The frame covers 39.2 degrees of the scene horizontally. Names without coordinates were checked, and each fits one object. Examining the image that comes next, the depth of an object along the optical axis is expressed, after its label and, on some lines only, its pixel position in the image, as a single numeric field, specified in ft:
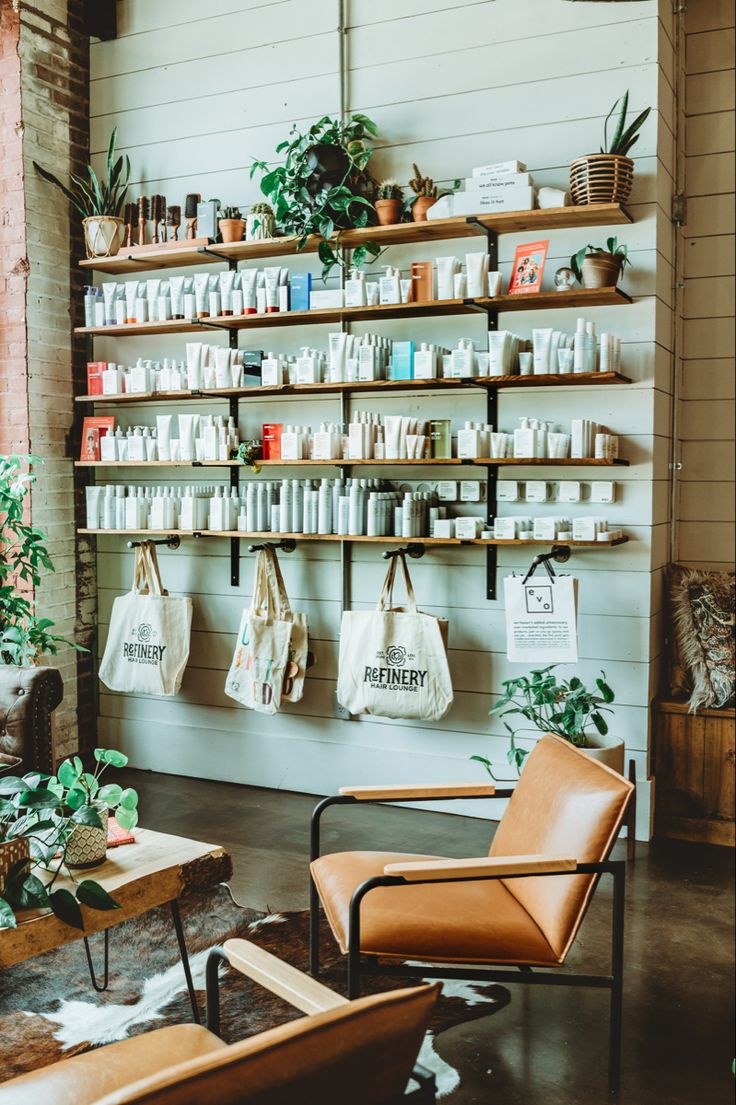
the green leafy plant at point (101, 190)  16.12
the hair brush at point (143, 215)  15.97
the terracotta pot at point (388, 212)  13.98
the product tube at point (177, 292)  15.47
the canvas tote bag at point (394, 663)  13.60
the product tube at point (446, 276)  13.47
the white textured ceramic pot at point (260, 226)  14.73
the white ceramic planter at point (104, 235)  16.02
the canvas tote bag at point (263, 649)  14.65
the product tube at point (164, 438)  15.53
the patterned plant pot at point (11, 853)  7.72
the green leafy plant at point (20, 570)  14.48
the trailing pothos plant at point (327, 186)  13.93
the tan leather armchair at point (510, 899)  7.80
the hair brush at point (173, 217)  15.83
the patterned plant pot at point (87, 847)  8.27
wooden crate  13.14
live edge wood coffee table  7.52
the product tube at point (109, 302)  15.97
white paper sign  12.98
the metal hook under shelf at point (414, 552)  14.05
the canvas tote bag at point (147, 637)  15.57
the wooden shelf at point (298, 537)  13.30
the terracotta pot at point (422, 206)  13.79
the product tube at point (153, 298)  15.67
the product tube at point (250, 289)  14.80
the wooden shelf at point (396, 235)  13.00
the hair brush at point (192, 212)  15.62
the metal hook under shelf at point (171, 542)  16.10
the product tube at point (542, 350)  12.87
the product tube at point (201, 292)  15.23
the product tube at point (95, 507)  16.11
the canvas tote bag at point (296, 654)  14.69
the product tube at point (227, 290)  15.02
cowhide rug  8.61
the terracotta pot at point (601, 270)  12.64
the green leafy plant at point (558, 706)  12.45
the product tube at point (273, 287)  14.66
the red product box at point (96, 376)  16.10
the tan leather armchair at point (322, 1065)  4.07
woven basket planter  12.56
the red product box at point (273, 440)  14.84
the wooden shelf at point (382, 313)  12.97
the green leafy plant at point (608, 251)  12.79
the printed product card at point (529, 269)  13.07
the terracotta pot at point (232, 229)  14.99
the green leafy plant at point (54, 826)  7.55
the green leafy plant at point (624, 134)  12.49
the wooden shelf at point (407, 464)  12.84
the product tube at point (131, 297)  15.81
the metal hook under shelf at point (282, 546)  14.95
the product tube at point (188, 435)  15.28
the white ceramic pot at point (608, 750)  12.10
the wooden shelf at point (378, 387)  12.96
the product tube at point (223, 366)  14.99
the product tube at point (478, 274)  13.29
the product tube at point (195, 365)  15.17
